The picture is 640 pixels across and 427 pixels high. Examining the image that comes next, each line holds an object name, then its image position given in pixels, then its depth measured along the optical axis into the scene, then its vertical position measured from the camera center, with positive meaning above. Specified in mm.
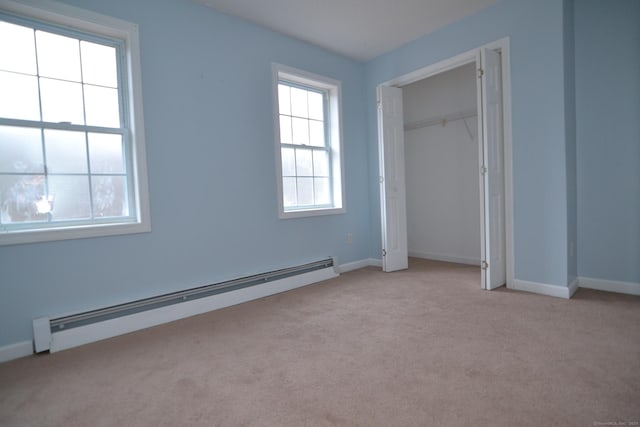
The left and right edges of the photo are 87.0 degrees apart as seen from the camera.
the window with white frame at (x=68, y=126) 2330 +646
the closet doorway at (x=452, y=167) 3361 +368
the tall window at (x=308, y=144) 3924 +722
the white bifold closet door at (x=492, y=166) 3326 +276
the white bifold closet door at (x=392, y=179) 4316 +249
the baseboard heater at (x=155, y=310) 2377 -844
